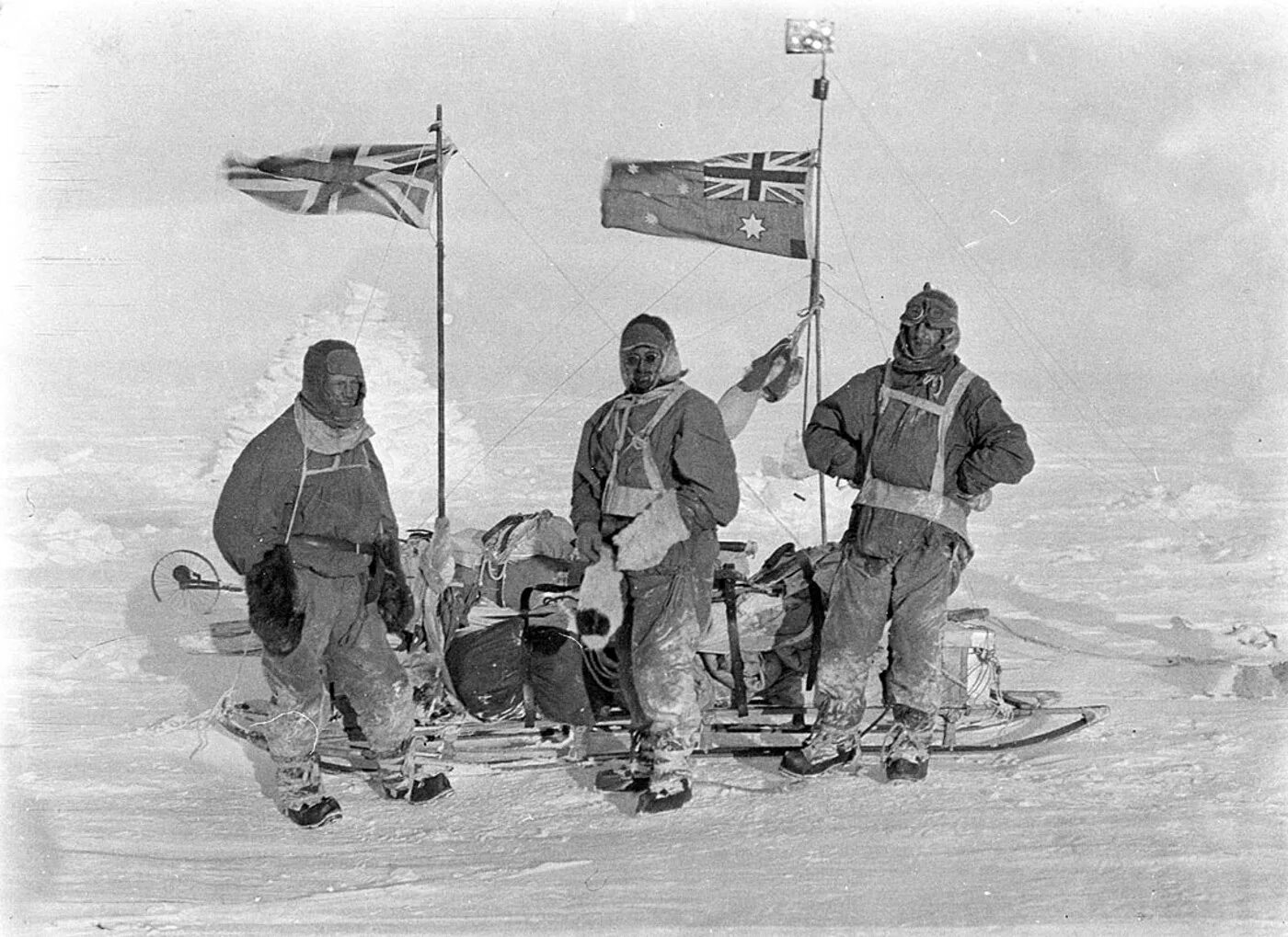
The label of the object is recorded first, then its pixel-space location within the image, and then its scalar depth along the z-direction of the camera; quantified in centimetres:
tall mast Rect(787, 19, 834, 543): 746
